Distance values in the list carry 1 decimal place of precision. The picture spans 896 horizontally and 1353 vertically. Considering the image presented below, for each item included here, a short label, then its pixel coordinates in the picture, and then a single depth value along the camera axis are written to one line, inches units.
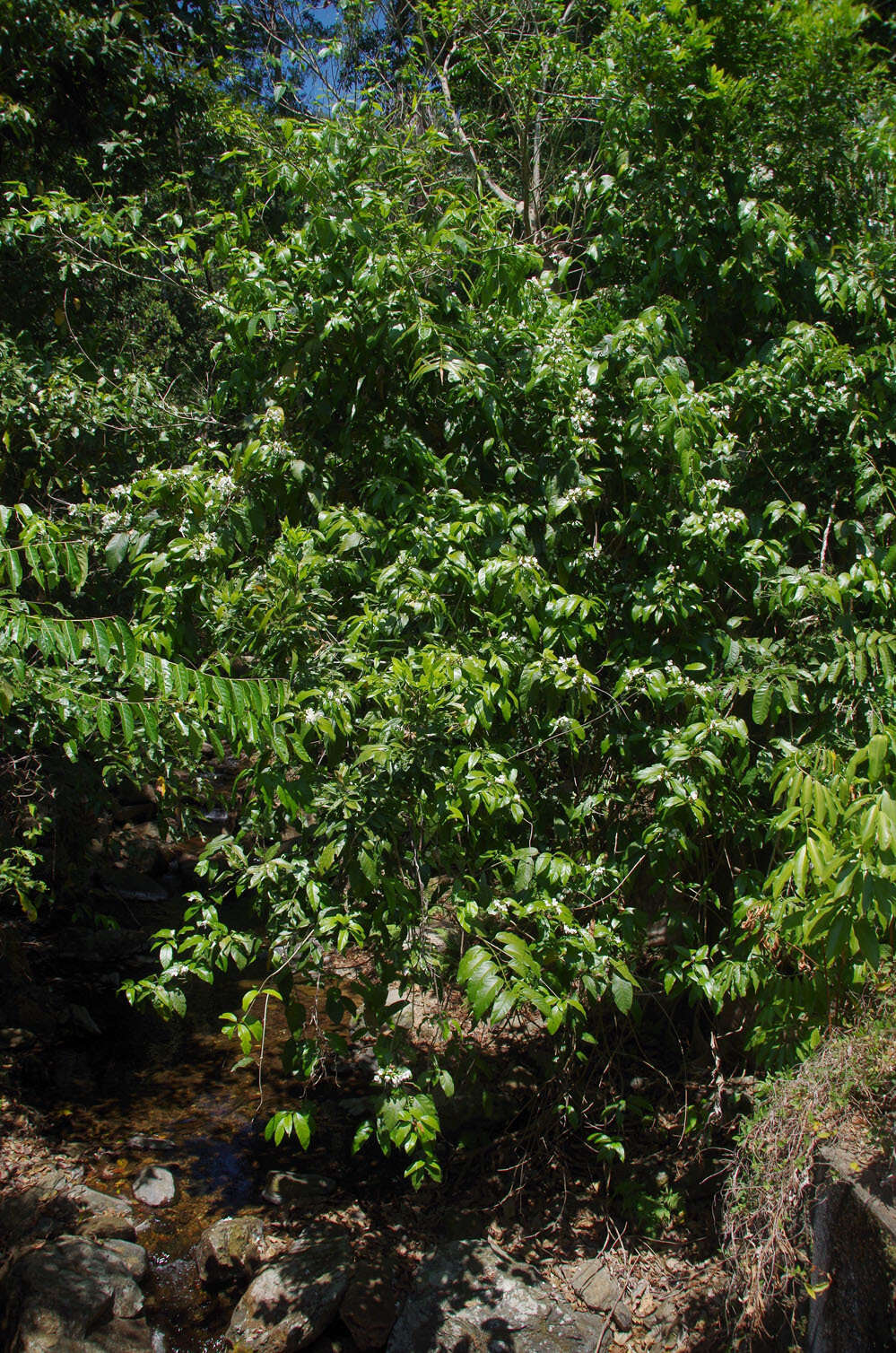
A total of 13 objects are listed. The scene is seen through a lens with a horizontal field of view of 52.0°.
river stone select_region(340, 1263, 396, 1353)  137.1
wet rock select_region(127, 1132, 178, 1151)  180.7
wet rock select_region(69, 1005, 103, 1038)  217.6
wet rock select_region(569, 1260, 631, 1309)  134.5
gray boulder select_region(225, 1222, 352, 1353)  136.6
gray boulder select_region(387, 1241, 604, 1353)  126.6
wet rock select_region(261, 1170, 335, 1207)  166.6
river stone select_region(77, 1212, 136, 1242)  154.6
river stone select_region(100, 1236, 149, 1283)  147.9
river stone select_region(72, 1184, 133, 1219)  160.4
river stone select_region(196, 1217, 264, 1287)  151.3
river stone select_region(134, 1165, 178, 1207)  165.6
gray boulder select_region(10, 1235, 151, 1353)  130.6
